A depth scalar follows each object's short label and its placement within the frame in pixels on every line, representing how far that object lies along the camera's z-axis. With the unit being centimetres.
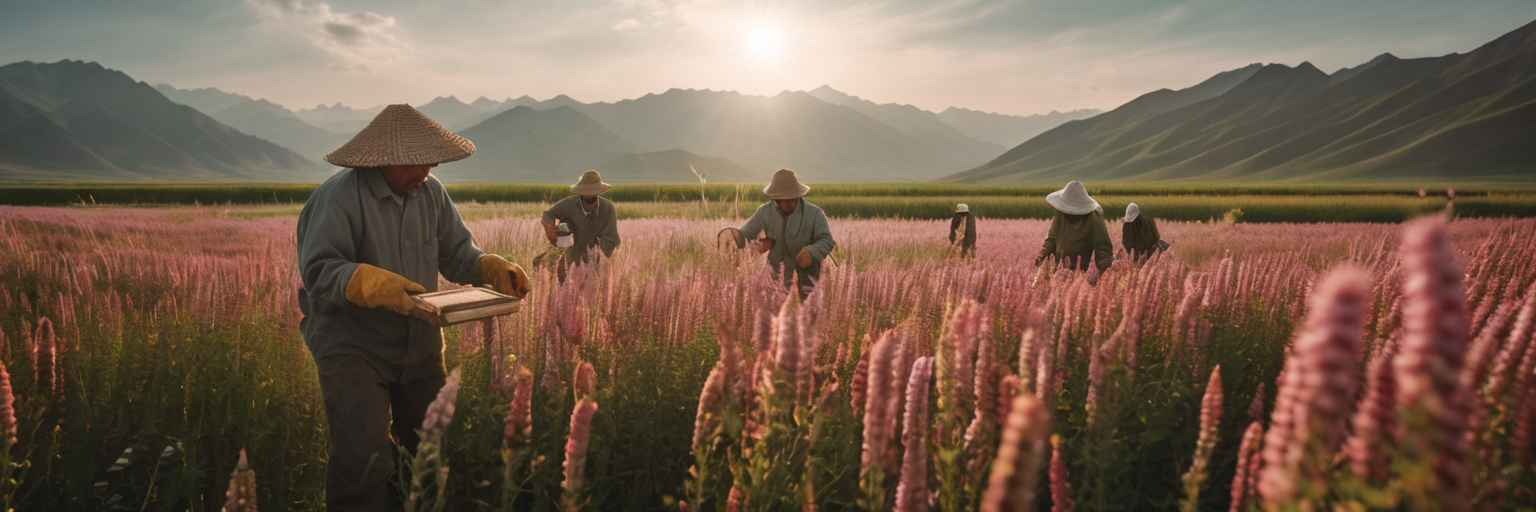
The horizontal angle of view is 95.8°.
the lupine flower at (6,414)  184
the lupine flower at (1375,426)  81
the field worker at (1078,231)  696
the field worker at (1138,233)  816
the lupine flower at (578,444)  165
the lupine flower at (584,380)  241
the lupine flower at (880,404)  155
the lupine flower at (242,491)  162
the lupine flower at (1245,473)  152
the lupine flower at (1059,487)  161
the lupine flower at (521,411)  189
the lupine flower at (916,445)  143
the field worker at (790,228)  647
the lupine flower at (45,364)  330
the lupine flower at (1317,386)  67
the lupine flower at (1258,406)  248
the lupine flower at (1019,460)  73
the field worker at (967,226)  1001
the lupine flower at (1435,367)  64
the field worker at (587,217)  784
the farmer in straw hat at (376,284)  278
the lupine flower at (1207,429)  145
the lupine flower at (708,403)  184
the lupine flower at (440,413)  164
